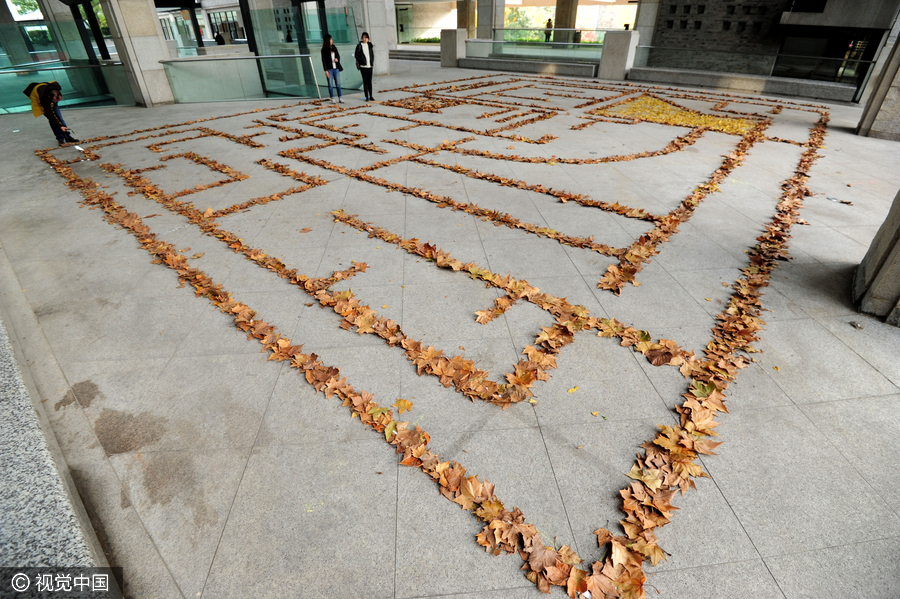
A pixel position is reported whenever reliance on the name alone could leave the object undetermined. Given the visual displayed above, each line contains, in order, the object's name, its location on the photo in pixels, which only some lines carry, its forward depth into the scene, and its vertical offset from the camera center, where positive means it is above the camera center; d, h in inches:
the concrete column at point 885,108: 391.5 -62.8
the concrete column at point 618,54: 765.9 -36.1
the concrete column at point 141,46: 565.3 -13.9
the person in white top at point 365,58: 569.3 -29.0
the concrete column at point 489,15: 1083.3 +35.7
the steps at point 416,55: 1207.6 -55.4
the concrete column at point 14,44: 675.4 -12.3
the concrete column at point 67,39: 717.3 -6.6
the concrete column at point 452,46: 979.9 -28.0
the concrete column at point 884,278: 151.3 -76.2
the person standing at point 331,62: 570.6 -33.4
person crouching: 398.0 -54.0
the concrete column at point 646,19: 872.3 +19.2
